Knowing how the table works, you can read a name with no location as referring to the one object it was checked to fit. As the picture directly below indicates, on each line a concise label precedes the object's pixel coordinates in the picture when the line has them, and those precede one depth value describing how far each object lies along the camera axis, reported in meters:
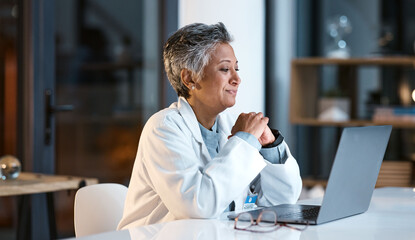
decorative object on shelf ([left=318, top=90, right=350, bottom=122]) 4.71
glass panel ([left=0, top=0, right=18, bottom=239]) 3.59
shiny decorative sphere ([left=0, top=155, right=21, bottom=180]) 2.91
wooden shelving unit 4.49
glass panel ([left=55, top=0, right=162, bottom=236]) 3.85
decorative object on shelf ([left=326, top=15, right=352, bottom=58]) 4.95
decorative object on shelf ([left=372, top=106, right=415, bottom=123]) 4.50
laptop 1.51
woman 1.73
